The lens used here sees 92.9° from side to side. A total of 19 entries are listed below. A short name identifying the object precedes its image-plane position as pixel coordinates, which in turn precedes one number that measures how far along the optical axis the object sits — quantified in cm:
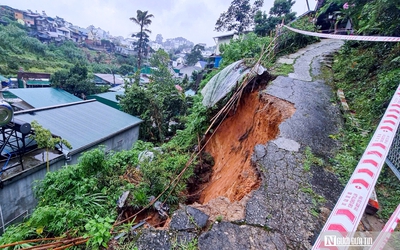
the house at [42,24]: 3775
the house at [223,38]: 2148
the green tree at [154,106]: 1069
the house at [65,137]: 479
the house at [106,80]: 2473
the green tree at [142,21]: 2156
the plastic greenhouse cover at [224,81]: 441
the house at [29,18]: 3763
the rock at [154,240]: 162
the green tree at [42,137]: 496
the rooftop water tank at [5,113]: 427
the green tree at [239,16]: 2027
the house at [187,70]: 3962
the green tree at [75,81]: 1540
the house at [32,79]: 1837
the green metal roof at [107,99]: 1498
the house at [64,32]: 4158
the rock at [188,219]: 178
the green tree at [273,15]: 1614
